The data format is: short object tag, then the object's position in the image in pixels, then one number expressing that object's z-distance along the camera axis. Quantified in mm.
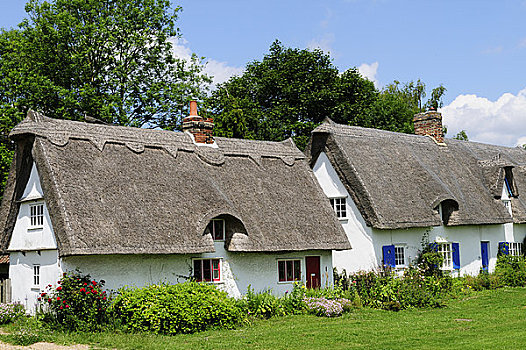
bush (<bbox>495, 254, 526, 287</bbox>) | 26234
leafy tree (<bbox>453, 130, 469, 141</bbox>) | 59372
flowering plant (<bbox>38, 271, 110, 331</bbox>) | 16422
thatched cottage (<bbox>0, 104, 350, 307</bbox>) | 17875
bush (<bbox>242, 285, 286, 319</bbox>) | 19530
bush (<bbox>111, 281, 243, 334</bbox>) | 16531
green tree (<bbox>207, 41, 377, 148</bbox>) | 40656
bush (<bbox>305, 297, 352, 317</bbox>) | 19641
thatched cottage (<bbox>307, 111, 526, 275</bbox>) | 24844
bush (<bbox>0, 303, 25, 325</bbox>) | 18609
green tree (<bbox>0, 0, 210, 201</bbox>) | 30703
